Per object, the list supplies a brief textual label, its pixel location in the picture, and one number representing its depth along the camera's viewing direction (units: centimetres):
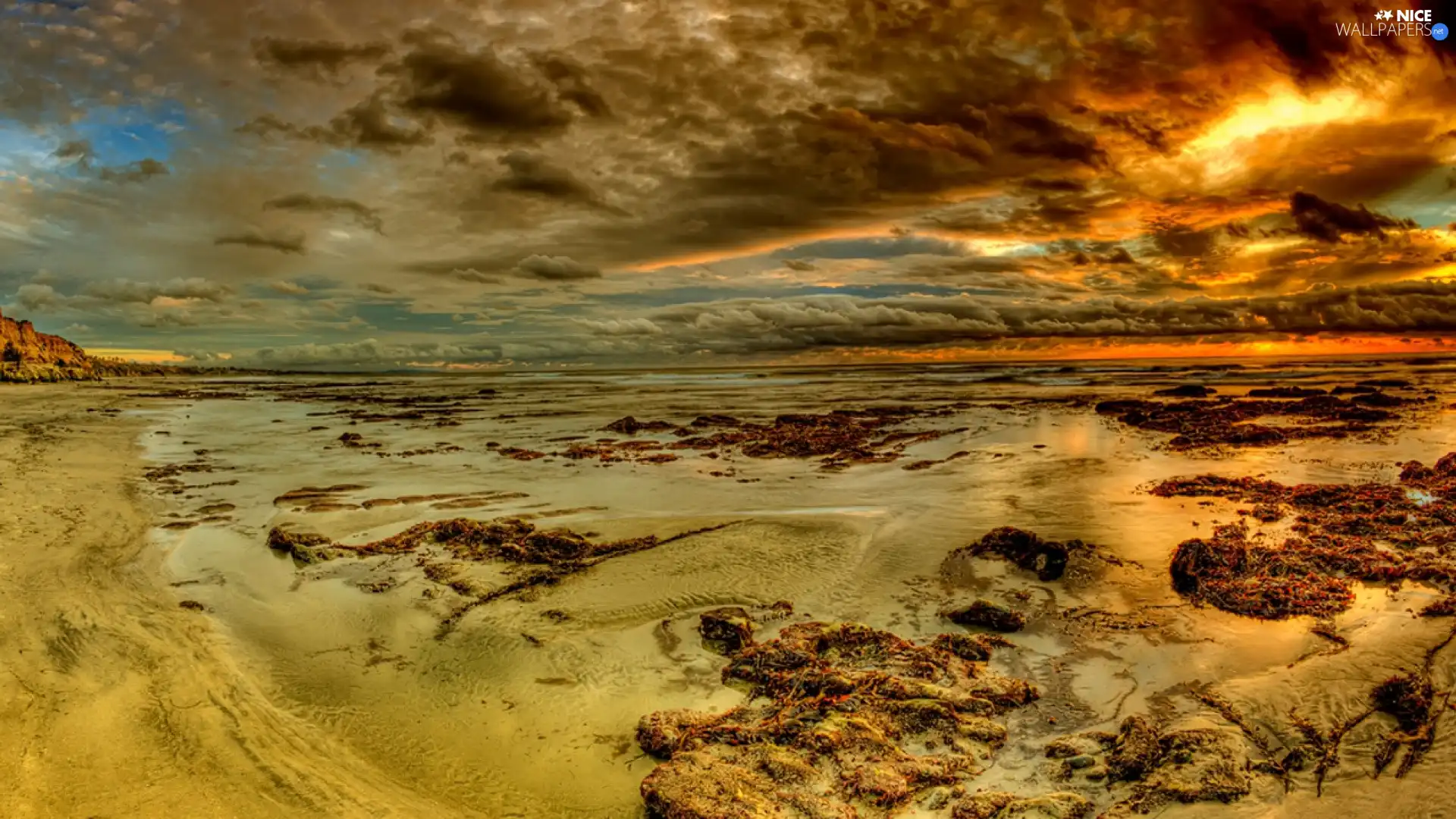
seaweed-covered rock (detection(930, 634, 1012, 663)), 541
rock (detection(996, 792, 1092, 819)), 349
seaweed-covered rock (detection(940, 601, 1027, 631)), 595
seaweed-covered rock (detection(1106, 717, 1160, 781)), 378
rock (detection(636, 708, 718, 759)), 427
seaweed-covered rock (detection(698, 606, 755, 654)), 576
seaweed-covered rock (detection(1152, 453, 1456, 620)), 624
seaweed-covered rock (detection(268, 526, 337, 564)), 821
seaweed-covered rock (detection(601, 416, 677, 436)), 2206
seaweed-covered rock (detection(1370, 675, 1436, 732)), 410
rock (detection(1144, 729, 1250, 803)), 356
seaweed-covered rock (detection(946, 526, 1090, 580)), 731
